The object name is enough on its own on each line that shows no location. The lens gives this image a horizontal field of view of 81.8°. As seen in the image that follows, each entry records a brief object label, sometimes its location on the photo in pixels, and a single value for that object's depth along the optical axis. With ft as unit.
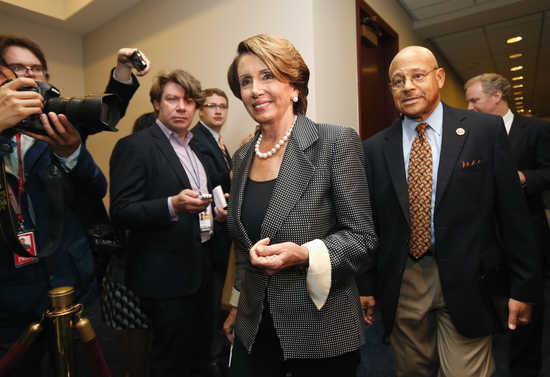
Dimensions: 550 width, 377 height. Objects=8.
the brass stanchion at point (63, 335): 2.50
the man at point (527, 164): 5.65
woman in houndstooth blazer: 2.87
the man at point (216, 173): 5.88
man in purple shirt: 4.54
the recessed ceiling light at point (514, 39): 15.43
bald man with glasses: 3.66
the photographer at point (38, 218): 3.33
